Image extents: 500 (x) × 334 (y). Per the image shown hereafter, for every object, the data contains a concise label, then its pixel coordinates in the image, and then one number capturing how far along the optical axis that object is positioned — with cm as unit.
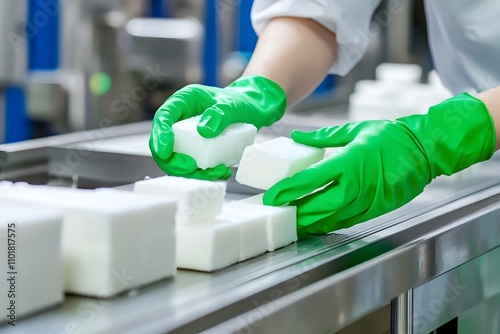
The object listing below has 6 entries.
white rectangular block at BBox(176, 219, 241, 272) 94
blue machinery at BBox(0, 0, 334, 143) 238
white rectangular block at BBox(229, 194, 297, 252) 100
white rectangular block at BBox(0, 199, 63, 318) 84
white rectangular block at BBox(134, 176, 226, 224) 95
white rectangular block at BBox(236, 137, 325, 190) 104
